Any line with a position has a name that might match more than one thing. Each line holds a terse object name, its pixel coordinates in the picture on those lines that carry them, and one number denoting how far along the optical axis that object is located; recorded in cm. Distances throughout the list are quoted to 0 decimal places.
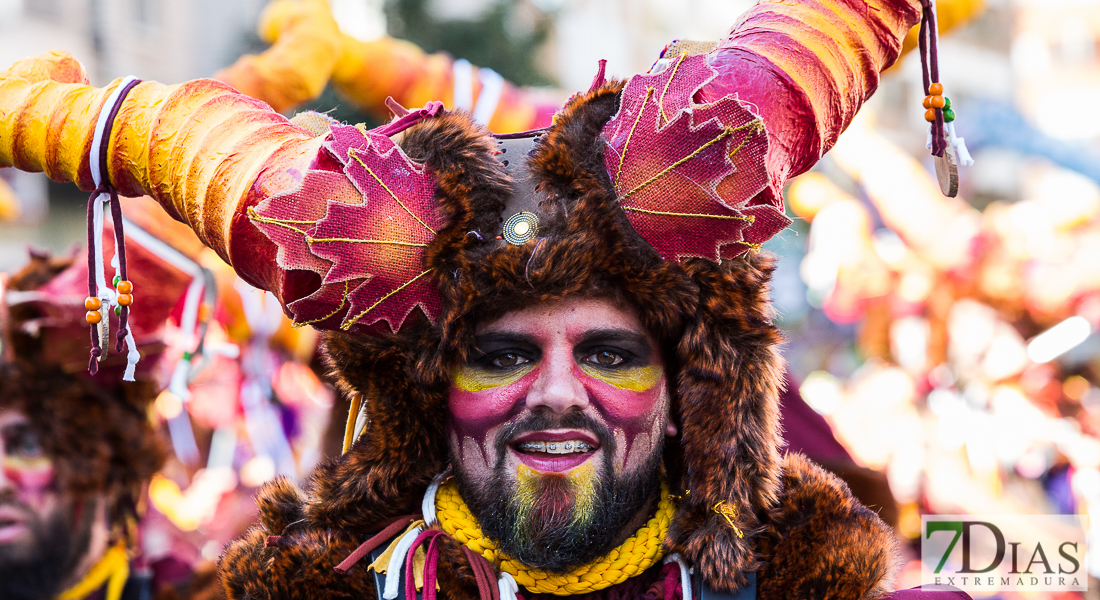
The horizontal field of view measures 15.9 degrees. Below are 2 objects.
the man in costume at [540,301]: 239
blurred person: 290
